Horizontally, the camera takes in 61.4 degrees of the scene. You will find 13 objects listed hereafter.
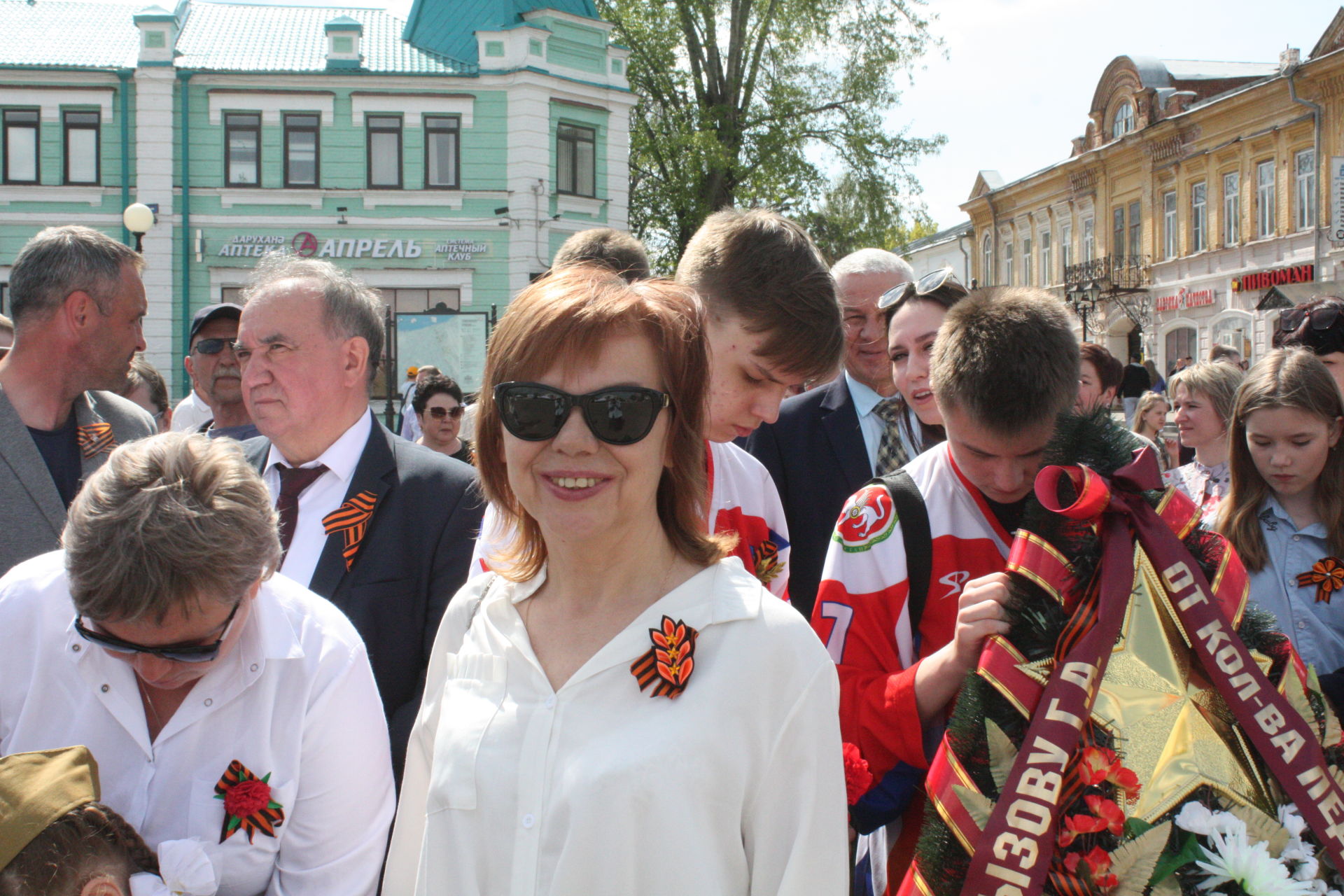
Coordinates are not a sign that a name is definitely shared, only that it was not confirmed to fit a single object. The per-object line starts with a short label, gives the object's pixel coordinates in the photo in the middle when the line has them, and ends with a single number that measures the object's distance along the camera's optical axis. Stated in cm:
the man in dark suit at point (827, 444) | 325
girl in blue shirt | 318
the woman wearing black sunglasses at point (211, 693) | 202
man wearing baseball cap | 498
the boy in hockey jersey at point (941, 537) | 204
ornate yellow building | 2594
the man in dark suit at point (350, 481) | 285
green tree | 2584
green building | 2184
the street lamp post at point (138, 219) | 1419
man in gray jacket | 368
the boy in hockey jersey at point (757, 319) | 257
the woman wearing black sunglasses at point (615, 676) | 155
